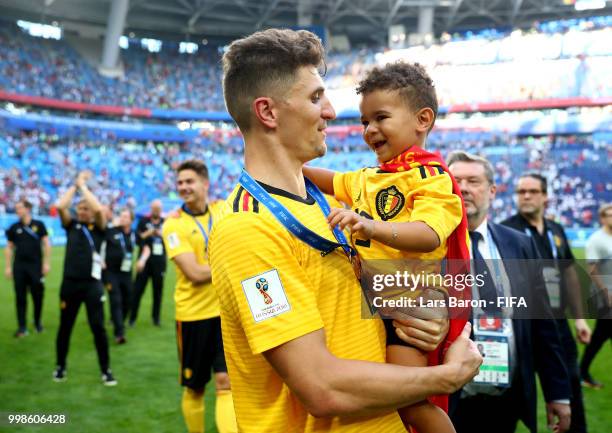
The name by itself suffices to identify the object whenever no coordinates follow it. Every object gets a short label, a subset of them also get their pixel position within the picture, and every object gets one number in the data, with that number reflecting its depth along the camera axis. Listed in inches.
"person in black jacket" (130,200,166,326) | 402.9
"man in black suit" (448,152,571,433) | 123.0
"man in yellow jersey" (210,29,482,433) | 59.9
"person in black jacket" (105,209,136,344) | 349.4
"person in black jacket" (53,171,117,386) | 264.1
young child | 71.9
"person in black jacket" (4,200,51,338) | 359.9
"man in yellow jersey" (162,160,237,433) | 185.9
